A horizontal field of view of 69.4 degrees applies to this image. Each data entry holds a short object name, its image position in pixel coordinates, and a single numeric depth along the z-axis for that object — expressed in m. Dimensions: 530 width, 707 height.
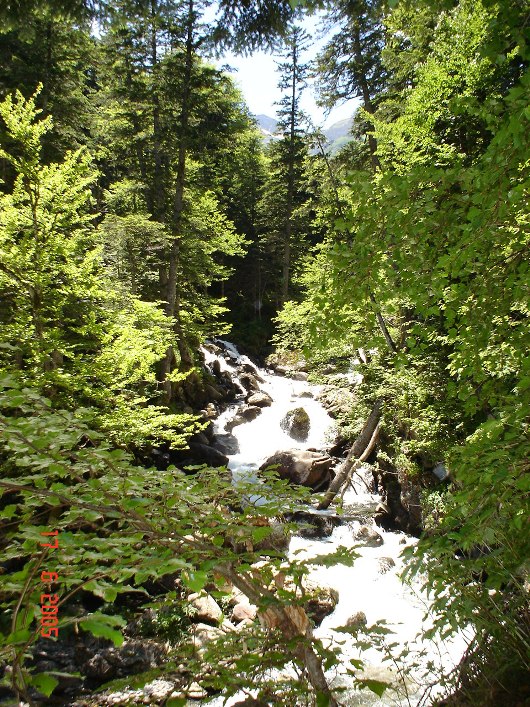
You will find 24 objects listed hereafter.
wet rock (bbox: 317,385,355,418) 12.19
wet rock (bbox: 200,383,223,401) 17.05
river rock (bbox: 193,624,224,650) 6.12
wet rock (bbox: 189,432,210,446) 13.62
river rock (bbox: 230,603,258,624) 6.64
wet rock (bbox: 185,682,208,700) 5.32
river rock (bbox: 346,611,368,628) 6.46
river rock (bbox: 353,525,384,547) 9.23
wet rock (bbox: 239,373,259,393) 20.03
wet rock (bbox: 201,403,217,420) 15.55
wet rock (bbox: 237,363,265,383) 21.37
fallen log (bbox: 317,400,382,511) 10.85
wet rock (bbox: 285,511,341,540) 9.64
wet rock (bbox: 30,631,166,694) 5.56
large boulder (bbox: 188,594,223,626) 6.84
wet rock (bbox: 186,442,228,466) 12.62
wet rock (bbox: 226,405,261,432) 16.11
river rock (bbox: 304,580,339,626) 6.70
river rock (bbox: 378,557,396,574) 8.25
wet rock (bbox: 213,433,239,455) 14.40
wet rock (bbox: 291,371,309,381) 21.69
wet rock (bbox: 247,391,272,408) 17.83
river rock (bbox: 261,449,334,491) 11.82
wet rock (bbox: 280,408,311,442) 15.46
